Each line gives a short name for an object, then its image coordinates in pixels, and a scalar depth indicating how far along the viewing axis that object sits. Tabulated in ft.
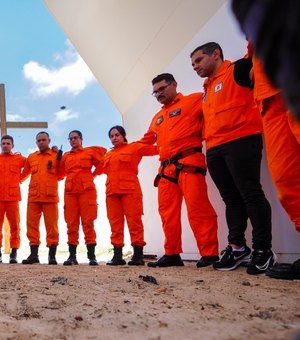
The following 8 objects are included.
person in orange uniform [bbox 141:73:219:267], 7.75
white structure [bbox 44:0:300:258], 8.52
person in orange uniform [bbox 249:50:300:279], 5.00
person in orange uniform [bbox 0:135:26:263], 12.43
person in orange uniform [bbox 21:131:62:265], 11.57
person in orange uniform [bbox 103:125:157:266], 10.07
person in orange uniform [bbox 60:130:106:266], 11.28
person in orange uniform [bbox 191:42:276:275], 6.26
